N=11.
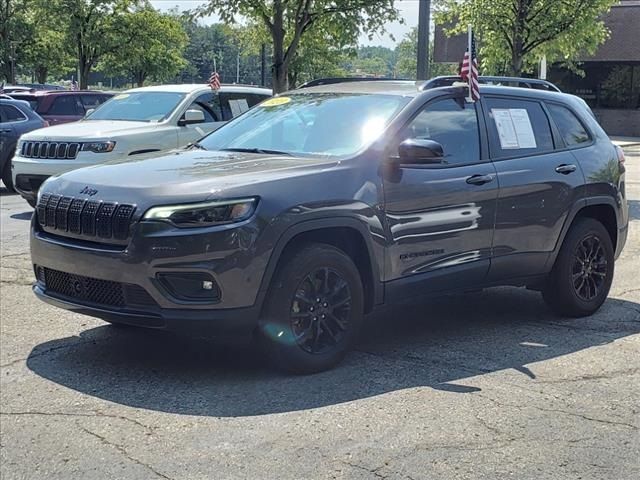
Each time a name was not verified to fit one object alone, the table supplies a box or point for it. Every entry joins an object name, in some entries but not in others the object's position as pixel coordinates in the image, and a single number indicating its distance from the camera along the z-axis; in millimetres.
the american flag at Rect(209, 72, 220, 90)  12320
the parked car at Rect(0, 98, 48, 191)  14414
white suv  10969
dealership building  35625
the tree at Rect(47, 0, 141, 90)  32031
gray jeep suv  4641
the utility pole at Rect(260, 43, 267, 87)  34672
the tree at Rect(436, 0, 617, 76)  17531
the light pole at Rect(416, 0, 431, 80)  13812
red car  17641
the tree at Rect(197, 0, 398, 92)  15352
